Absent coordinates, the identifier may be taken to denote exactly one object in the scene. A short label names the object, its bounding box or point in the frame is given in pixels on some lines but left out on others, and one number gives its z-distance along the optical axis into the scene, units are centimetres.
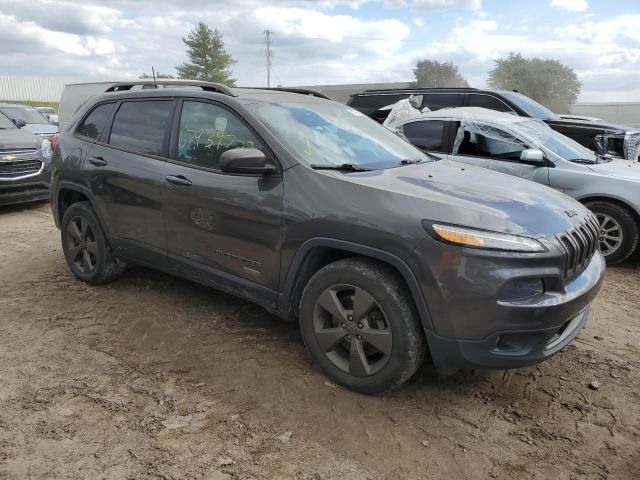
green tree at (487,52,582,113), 4516
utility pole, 6036
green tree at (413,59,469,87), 4822
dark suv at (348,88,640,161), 809
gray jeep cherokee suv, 254
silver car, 567
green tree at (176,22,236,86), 6016
